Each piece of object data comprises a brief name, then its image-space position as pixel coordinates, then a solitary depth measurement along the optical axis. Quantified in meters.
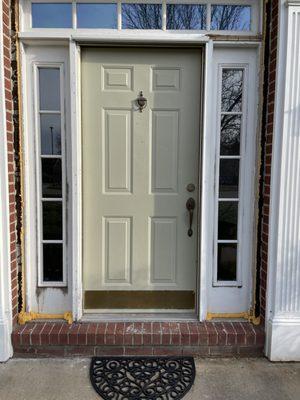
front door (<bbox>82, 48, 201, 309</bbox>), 2.57
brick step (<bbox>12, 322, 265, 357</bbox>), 2.46
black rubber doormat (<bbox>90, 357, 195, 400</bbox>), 2.07
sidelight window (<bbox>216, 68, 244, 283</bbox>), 2.55
